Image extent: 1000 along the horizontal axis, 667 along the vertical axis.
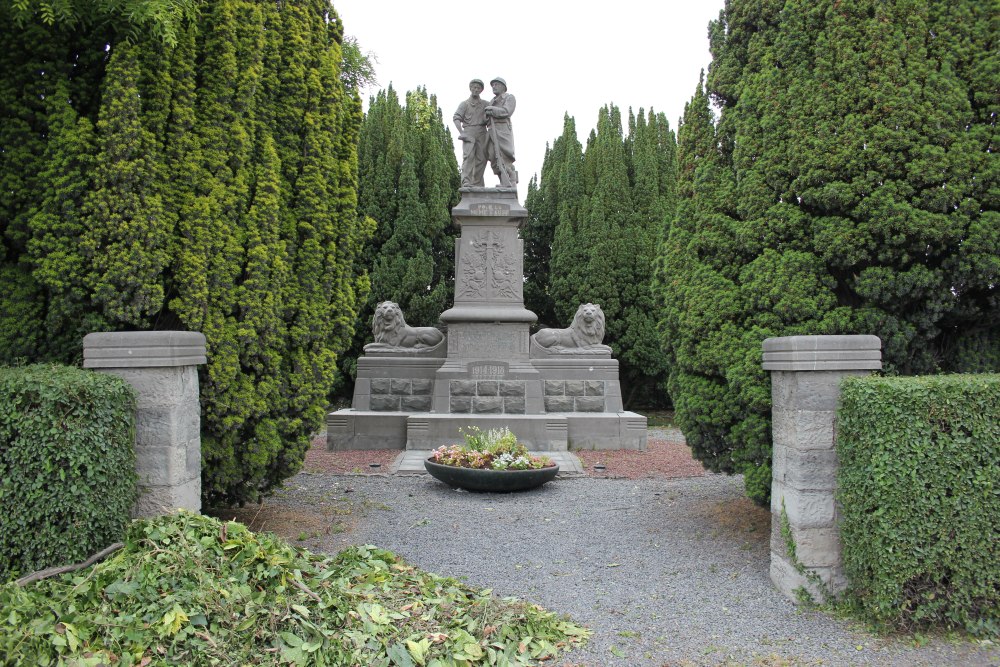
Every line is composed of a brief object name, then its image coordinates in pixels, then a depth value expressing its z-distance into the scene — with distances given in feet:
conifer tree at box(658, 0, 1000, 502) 12.99
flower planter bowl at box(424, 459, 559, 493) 21.53
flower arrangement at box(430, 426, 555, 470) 22.29
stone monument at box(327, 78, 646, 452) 32.42
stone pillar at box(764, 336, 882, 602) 12.12
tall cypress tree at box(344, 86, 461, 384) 51.24
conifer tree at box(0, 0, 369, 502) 12.40
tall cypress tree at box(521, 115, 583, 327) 57.41
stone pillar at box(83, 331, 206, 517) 11.41
